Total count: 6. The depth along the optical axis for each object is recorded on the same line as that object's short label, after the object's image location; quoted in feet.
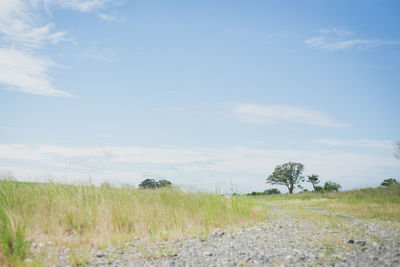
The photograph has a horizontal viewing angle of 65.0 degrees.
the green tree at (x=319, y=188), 181.08
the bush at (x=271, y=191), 216.13
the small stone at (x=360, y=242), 23.58
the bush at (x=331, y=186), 177.07
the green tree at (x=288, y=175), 226.17
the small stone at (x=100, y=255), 23.42
